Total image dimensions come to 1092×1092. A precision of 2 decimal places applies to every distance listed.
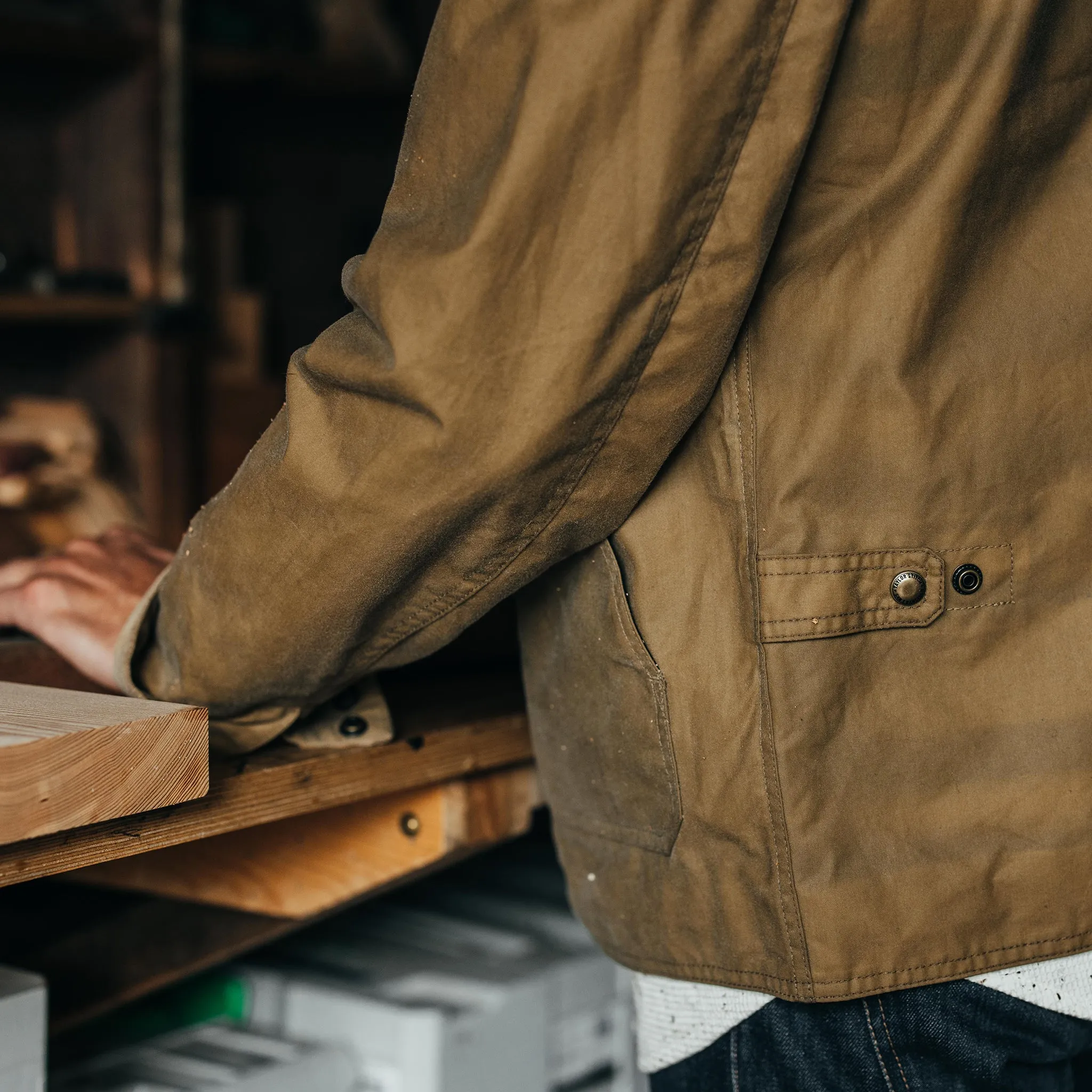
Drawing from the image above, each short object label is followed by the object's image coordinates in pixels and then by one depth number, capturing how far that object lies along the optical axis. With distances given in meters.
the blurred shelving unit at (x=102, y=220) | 2.04
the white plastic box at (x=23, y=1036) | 0.77
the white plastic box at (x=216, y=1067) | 0.94
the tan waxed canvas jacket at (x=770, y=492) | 0.65
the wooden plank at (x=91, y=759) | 0.62
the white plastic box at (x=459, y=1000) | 1.03
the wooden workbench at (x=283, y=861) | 0.94
